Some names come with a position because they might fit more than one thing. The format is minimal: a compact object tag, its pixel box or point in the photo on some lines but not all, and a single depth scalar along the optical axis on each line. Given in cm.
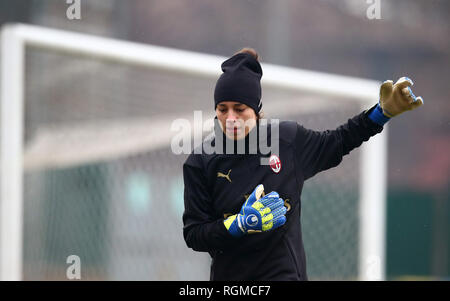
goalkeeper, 600
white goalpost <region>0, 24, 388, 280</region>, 1127
